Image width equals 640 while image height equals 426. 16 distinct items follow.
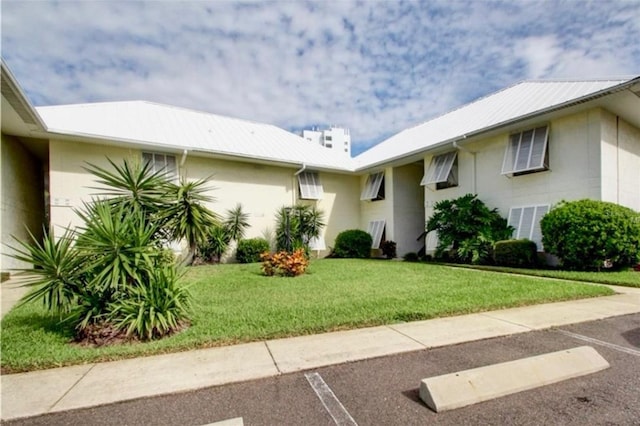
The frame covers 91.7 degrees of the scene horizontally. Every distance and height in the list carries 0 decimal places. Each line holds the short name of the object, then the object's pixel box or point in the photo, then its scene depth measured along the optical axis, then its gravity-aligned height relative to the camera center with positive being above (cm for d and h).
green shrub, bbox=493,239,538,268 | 1002 -129
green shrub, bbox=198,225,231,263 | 1276 -145
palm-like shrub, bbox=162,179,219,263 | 536 +0
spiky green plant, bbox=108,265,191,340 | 421 -133
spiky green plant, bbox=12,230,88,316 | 432 -83
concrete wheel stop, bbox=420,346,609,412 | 261 -151
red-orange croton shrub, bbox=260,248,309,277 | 945 -158
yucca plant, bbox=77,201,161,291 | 429 -51
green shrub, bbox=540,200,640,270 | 838 -58
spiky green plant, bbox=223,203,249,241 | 1371 -44
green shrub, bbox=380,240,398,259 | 1555 -181
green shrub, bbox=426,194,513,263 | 1108 -55
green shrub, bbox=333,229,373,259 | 1568 -157
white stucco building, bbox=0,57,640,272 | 952 +225
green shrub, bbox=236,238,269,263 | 1361 -166
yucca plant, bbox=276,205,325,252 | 1434 -57
